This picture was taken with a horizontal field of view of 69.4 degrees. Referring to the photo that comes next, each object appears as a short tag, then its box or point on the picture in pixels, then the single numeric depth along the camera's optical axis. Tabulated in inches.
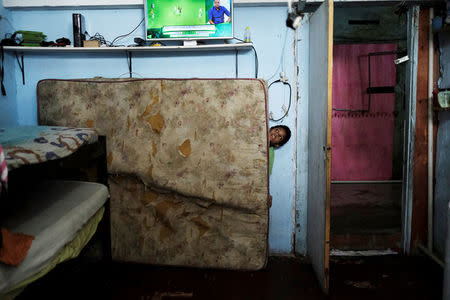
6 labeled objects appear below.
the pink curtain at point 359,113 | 207.8
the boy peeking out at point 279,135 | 114.7
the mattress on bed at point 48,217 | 52.7
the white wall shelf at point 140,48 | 105.7
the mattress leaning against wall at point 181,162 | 107.7
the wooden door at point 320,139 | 89.0
